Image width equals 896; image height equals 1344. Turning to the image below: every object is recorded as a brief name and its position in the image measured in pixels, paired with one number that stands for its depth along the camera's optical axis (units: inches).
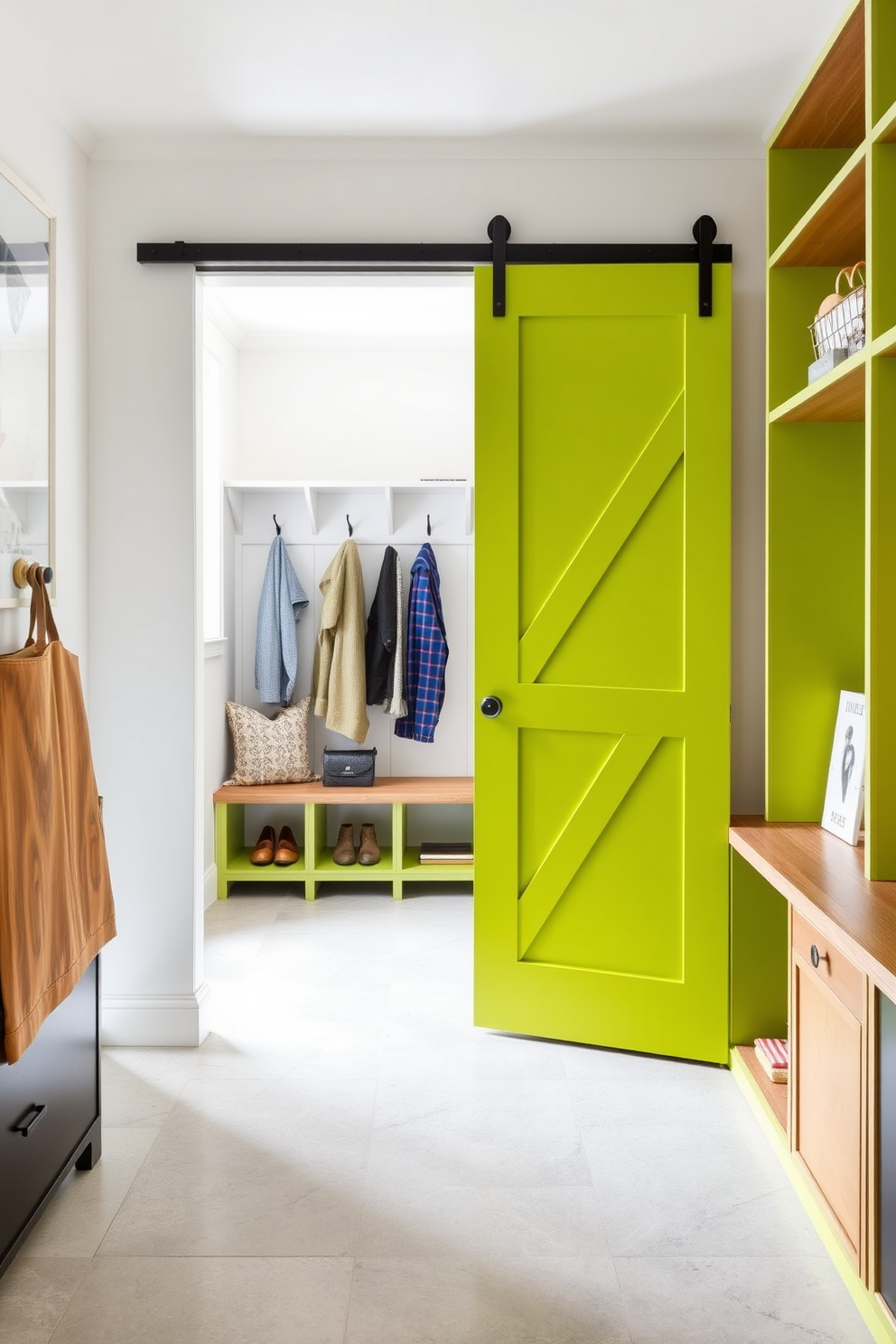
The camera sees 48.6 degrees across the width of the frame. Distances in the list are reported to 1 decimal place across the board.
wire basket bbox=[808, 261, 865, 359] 80.6
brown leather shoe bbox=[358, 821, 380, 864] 175.8
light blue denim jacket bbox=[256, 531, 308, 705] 181.9
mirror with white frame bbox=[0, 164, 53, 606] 86.1
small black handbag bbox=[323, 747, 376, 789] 175.8
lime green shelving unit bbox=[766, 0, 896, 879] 100.3
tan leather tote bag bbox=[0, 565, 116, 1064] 68.3
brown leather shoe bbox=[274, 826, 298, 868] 173.6
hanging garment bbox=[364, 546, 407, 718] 179.6
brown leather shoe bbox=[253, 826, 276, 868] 174.2
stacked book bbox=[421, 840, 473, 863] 174.9
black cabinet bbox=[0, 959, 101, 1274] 69.4
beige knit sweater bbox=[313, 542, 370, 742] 178.7
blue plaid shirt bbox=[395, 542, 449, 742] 180.1
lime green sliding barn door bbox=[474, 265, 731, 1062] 105.7
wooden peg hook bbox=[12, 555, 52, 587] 86.5
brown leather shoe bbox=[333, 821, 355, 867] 175.9
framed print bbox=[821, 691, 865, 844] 90.2
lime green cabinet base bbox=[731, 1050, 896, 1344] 62.7
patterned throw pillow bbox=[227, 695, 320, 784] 177.5
